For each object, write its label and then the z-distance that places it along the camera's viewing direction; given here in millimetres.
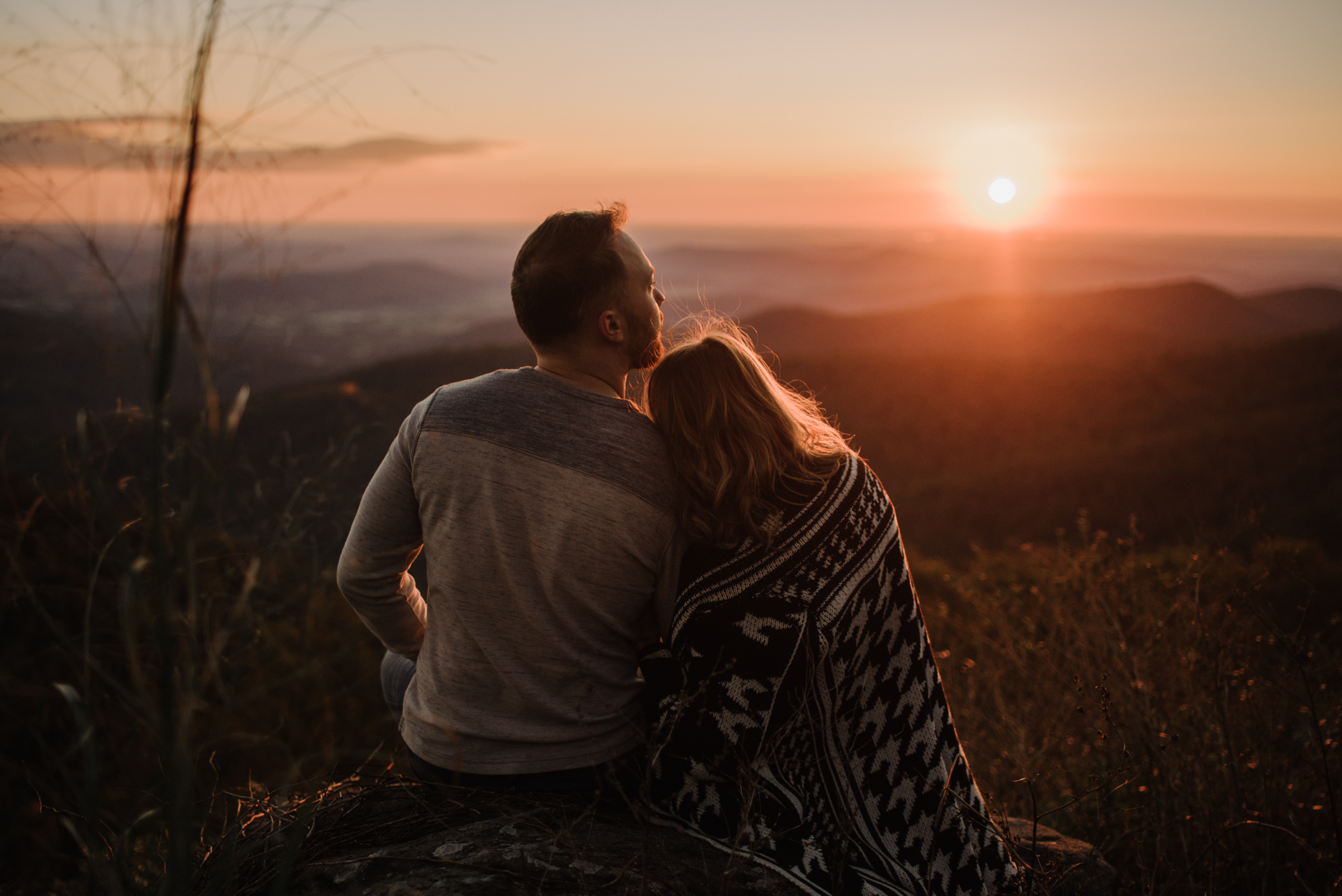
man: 1707
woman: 1747
